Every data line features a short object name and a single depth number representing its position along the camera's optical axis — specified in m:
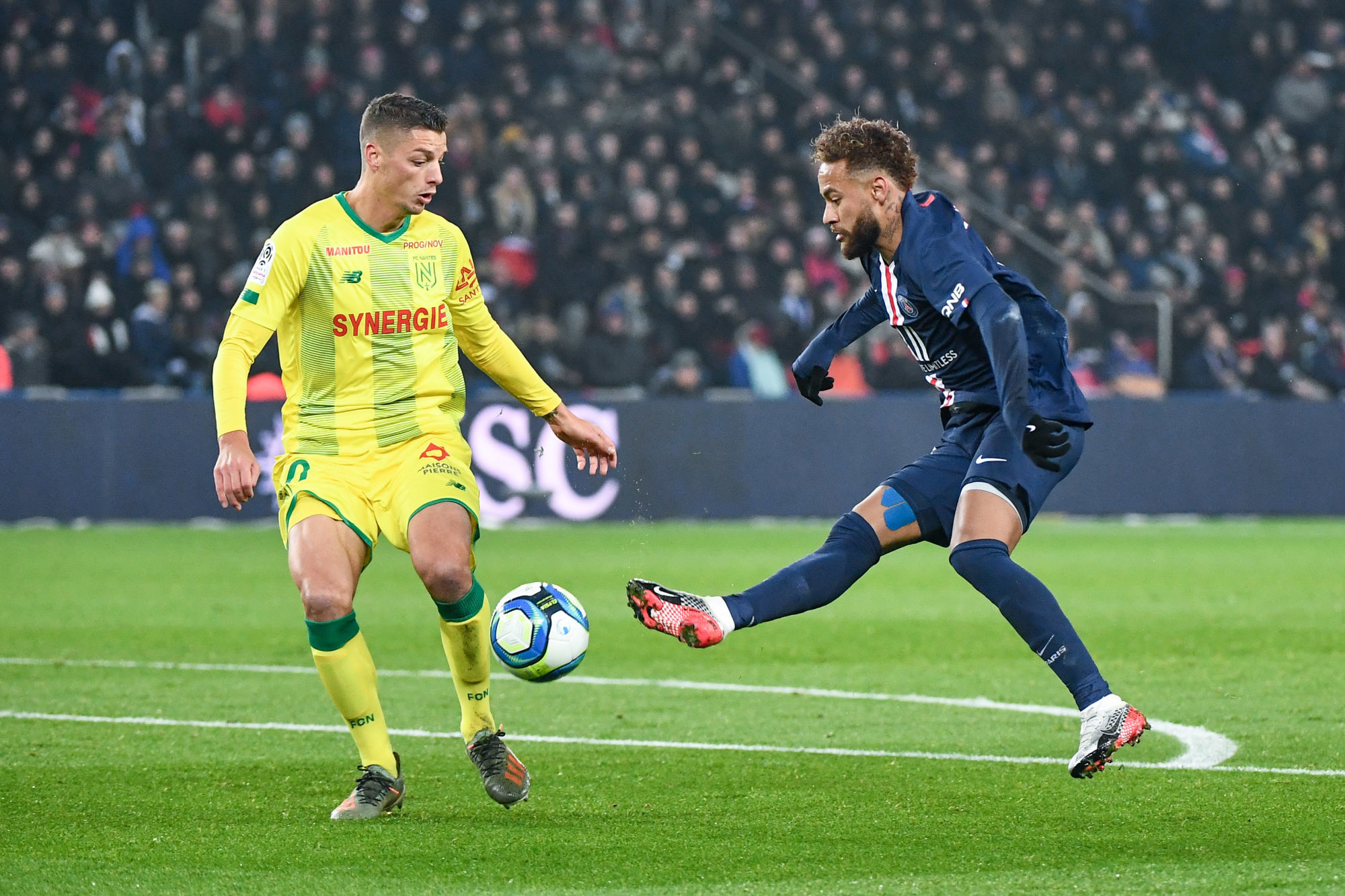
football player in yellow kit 9.88
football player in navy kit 9.82
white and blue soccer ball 9.87
